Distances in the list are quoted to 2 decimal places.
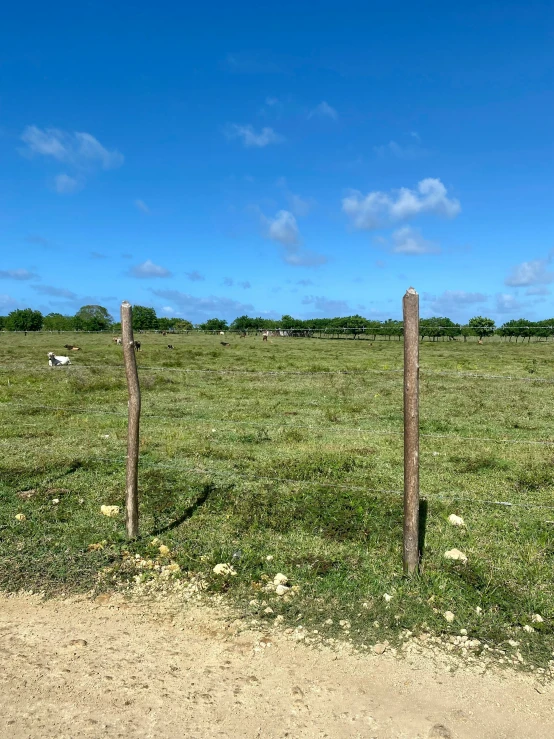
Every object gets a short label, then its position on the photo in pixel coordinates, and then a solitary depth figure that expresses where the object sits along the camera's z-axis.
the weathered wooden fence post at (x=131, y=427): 5.98
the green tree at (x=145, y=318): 98.11
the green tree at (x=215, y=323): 102.95
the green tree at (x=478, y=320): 102.34
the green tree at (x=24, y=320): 94.38
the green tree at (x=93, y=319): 108.00
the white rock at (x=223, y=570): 5.33
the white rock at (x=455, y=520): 6.63
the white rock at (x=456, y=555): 5.60
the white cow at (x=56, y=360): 26.39
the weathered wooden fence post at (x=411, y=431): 5.00
